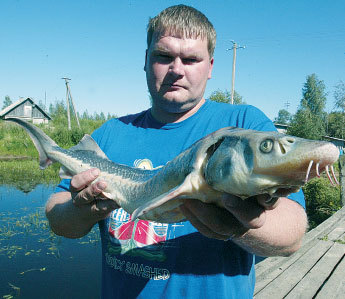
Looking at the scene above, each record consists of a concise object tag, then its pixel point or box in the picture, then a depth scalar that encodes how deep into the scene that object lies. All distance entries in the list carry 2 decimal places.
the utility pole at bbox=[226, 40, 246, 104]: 24.03
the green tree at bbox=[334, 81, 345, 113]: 36.53
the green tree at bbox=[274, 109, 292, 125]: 95.25
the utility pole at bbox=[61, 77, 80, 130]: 28.80
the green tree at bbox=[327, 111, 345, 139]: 45.95
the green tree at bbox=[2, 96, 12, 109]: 112.50
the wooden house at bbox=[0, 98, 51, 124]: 41.91
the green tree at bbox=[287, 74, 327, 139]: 59.75
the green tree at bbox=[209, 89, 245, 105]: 33.69
